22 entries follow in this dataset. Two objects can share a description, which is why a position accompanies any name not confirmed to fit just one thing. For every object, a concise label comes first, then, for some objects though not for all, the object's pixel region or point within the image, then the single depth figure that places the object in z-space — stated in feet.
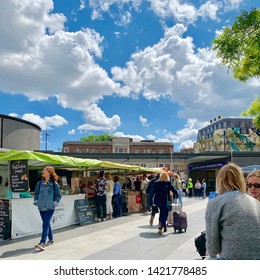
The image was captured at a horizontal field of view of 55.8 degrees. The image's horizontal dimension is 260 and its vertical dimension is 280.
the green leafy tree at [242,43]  15.05
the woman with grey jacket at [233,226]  5.81
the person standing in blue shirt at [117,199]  31.42
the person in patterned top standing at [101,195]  28.12
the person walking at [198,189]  66.50
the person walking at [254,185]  8.95
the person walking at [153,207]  22.04
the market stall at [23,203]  20.19
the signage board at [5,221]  19.88
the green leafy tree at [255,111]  22.64
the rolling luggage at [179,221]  21.31
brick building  224.35
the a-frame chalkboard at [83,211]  26.00
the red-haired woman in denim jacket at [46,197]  16.63
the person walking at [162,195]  20.95
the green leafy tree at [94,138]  240.58
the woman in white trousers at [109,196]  29.75
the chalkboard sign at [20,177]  20.65
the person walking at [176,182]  29.78
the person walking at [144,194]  36.39
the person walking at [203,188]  64.97
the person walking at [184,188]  75.03
